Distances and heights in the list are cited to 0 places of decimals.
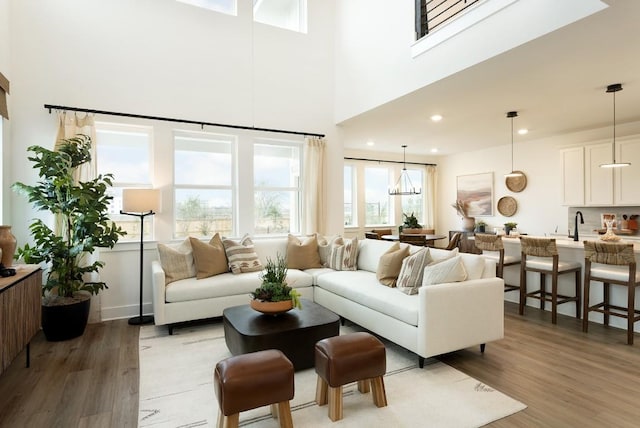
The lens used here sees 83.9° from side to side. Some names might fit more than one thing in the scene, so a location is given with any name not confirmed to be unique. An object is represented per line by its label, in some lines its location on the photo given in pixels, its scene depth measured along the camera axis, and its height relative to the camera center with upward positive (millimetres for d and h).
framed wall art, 8000 +470
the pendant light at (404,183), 8758 +724
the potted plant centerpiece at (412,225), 7939 -291
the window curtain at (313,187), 5555 +398
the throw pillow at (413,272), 3357 -570
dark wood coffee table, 2656 -921
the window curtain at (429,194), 9188 +469
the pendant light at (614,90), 3793 +1339
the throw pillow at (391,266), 3707 -567
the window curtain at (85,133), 3996 +871
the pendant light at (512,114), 4986 +1388
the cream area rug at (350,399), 2154 -1259
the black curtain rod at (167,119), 4055 +1215
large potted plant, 3494 -237
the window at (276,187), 5395 +403
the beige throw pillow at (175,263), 4023 -579
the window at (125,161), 4375 +650
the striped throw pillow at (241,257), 4367 -551
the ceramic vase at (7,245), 2787 -253
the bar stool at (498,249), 4602 -493
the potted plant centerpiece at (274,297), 2879 -693
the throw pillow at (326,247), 4879 -480
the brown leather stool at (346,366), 2129 -938
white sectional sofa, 2836 -849
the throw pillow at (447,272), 3004 -514
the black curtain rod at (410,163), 8319 +1244
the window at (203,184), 4828 +406
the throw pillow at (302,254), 4816 -570
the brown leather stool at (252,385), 1839 -912
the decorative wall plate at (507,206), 7465 +129
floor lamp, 3973 +89
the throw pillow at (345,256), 4605 -569
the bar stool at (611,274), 3434 -636
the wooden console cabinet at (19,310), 2342 -716
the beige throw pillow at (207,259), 4184 -551
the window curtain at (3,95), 3325 +1145
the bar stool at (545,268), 4059 -662
